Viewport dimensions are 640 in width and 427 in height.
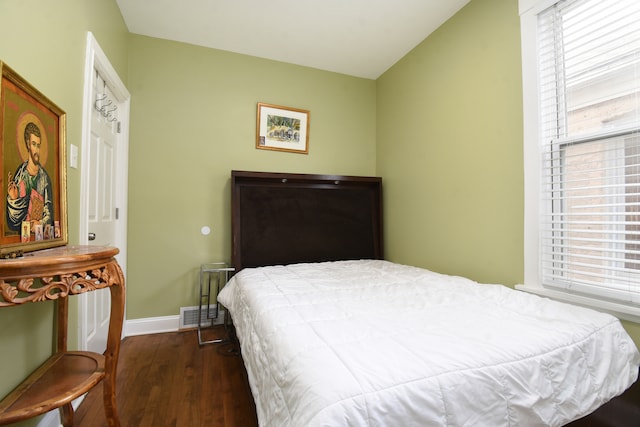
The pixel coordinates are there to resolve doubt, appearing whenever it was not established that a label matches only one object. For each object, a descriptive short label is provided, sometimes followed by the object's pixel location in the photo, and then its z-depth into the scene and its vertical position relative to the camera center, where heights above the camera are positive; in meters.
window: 1.36 +0.35
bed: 0.77 -0.46
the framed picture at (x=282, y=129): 2.91 +0.91
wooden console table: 0.84 -0.47
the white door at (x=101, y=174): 1.67 +0.30
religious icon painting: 0.96 +0.18
